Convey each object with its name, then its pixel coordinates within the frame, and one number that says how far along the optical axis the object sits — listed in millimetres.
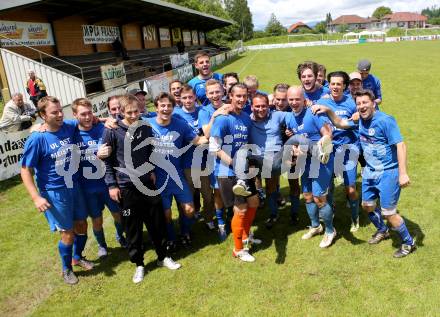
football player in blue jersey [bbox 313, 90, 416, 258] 4172
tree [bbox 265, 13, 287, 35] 111125
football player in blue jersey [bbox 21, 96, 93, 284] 4039
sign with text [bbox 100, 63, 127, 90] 16578
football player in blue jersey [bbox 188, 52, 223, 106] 6125
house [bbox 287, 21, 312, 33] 137625
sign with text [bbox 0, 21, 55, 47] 14495
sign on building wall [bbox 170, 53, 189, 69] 24934
